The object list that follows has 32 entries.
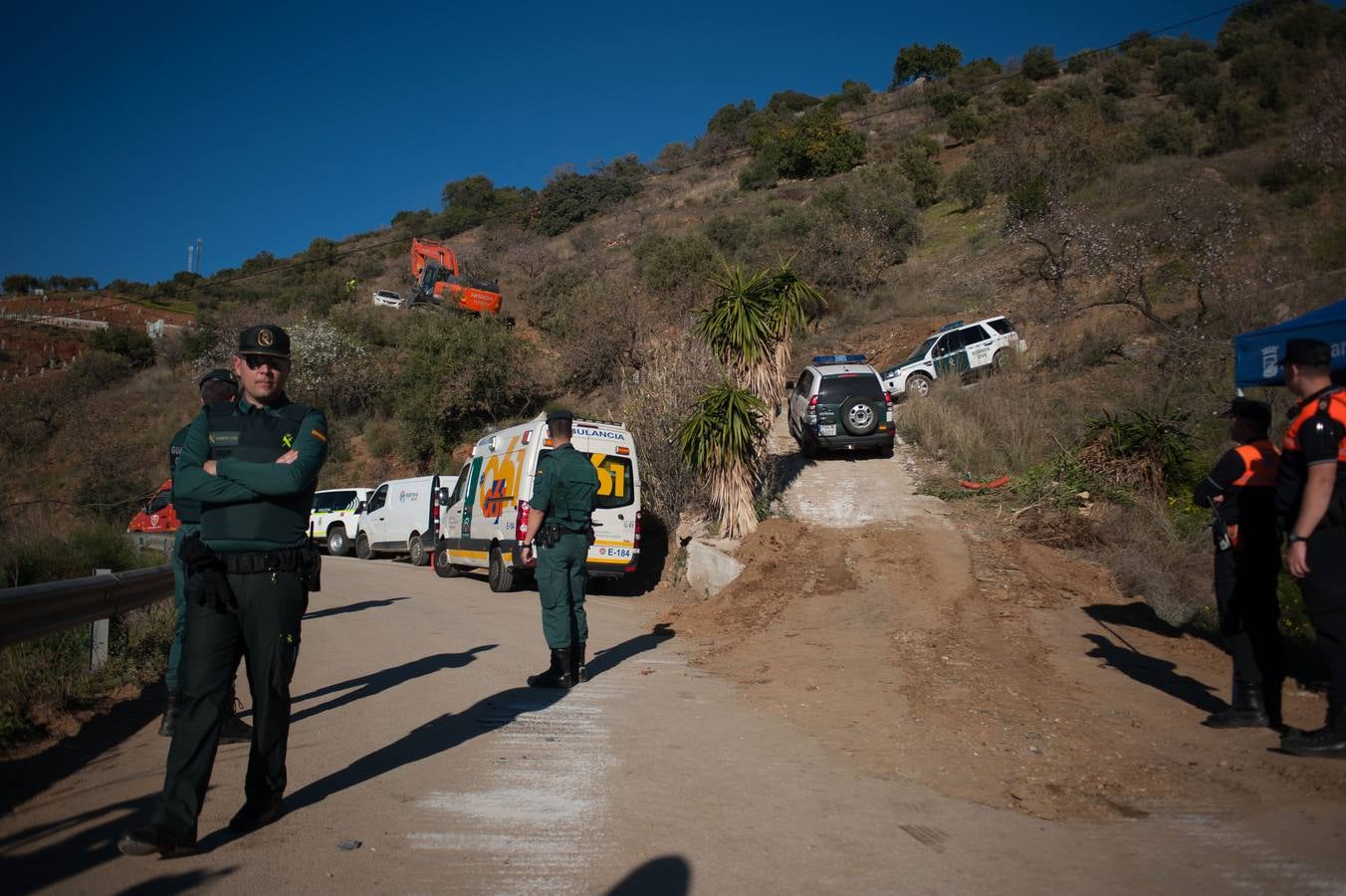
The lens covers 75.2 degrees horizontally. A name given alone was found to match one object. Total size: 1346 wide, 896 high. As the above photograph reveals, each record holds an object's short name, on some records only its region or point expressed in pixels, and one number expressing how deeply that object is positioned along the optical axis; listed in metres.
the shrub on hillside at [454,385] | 31.42
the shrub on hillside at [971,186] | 41.38
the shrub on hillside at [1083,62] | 58.84
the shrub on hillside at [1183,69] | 47.88
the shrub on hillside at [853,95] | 73.75
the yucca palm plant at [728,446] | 13.53
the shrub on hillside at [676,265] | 36.12
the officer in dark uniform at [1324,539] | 4.71
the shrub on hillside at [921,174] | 45.88
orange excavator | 37.31
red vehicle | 15.01
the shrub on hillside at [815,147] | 55.41
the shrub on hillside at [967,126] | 52.91
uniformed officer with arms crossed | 3.65
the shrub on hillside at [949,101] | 58.75
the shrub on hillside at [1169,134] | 37.75
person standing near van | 7.25
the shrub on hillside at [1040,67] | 61.56
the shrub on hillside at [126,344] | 46.31
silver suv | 18.56
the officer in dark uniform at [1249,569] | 5.48
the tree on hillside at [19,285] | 66.25
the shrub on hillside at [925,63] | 73.38
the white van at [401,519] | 20.50
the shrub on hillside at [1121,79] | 51.78
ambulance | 13.62
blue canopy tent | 8.30
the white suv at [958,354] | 23.33
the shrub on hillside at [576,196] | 63.12
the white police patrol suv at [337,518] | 23.84
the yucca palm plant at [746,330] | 14.20
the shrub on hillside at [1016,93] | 56.44
